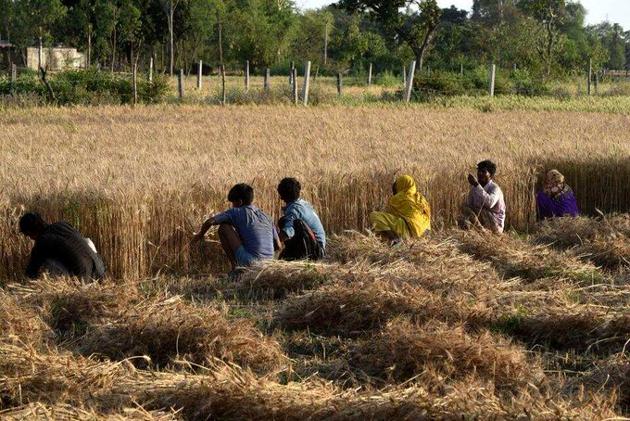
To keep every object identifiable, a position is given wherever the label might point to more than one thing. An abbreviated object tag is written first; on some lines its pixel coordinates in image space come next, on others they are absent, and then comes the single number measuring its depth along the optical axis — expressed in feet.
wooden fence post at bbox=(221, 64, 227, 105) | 137.34
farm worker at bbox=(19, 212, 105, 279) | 41.62
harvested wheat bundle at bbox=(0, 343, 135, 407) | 27.17
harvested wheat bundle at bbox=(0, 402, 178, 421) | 24.34
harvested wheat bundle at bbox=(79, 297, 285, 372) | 32.05
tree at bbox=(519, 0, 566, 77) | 198.89
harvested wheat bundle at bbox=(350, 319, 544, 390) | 30.02
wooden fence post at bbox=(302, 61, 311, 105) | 139.68
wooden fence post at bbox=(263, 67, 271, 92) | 148.47
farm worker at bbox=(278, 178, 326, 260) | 48.07
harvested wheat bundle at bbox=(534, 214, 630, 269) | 49.94
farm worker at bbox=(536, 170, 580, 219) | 61.52
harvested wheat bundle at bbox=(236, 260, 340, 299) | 42.95
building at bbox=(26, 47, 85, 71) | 232.68
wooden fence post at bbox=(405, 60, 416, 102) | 151.82
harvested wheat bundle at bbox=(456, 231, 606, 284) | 45.80
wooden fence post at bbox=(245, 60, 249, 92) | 162.70
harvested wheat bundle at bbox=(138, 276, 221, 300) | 43.75
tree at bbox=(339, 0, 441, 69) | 194.54
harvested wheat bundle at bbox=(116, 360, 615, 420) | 25.21
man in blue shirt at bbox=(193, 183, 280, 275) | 46.59
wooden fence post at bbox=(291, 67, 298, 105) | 137.61
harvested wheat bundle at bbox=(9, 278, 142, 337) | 36.62
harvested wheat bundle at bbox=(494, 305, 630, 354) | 34.68
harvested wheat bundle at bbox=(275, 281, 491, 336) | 36.47
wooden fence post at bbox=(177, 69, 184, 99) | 142.73
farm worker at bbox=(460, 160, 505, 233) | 57.26
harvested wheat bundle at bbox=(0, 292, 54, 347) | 33.00
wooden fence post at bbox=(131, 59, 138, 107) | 133.02
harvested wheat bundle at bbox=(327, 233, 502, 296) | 39.95
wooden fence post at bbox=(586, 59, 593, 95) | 183.48
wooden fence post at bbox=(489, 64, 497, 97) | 166.99
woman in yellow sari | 52.51
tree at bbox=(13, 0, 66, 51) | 208.12
